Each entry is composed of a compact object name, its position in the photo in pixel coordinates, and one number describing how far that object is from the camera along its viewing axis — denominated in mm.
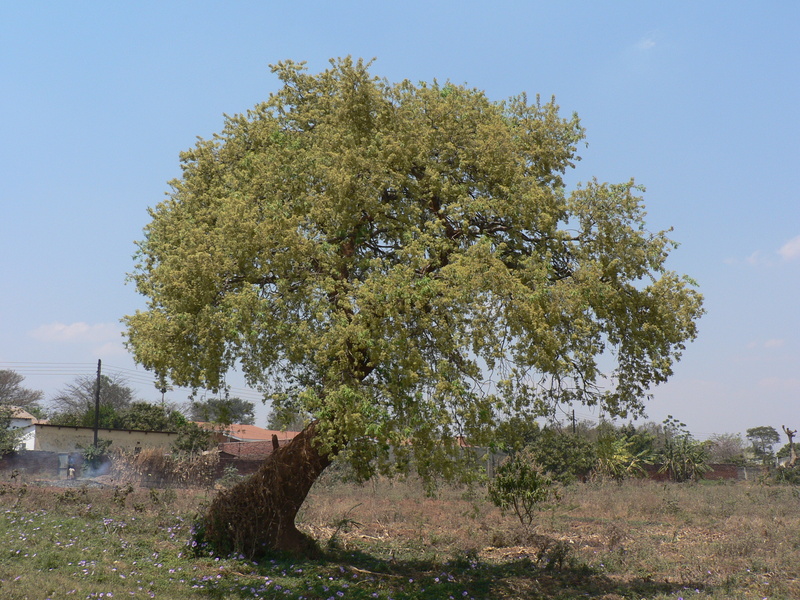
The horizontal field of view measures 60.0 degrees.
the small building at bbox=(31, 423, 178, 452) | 47281
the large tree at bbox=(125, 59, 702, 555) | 11484
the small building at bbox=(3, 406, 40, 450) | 48094
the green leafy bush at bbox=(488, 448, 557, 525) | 16516
